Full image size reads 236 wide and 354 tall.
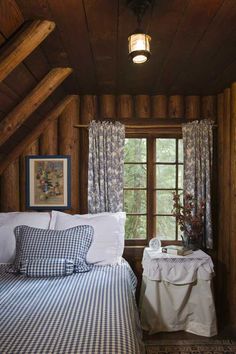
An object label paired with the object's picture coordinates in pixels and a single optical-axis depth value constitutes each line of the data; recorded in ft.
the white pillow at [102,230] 8.75
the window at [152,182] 11.05
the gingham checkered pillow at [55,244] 7.91
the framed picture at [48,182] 10.53
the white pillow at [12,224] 8.70
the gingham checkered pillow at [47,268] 7.52
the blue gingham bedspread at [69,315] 4.33
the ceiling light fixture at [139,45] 5.47
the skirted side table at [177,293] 8.86
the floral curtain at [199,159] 10.32
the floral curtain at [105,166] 10.36
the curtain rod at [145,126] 10.61
